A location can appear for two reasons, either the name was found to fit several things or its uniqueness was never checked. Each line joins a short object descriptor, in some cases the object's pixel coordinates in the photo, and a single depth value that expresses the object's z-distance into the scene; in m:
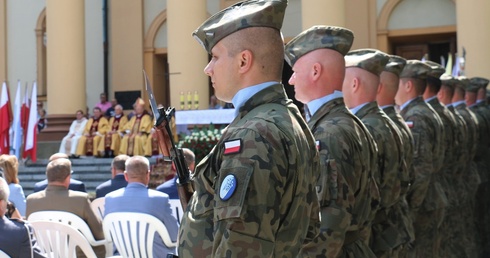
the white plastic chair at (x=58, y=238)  9.33
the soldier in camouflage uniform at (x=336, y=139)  6.11
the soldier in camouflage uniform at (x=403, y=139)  7.99
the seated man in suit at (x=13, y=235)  7.61
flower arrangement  22.58
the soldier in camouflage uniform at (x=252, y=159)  4.04
